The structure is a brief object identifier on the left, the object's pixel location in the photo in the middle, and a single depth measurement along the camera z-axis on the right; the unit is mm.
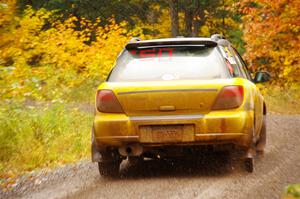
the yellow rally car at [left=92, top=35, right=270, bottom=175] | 14937
